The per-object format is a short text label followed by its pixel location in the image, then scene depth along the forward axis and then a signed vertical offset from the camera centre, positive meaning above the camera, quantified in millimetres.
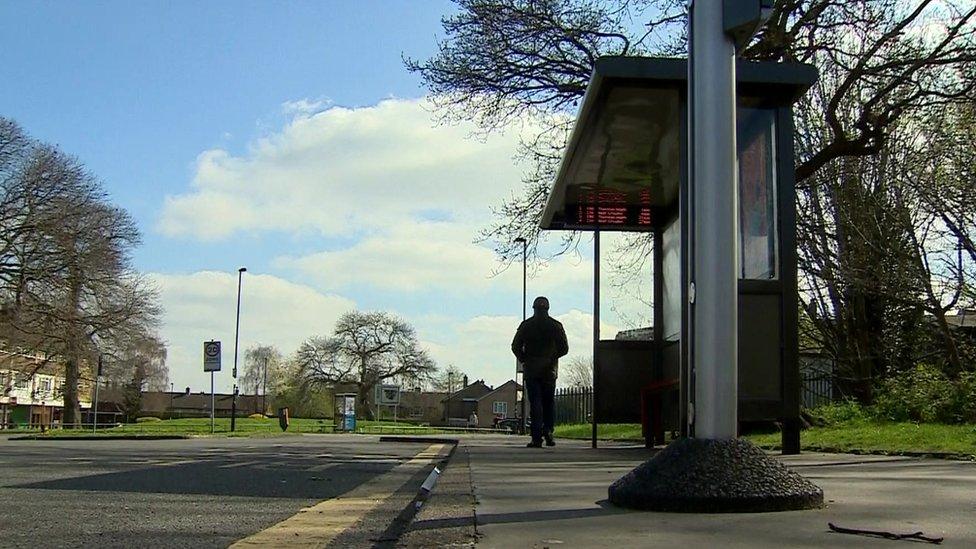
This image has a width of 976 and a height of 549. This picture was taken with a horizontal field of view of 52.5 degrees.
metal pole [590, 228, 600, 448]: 11995 +1052
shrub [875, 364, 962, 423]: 14516 -161
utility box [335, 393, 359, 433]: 43438 -1371
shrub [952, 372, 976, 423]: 14070 -178
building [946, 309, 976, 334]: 18133 +1250
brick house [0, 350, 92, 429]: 44281 -538
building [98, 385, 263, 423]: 87444 -3039
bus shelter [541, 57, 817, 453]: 8109 +1866
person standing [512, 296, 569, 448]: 12266 +382
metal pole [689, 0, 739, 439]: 4141 +686
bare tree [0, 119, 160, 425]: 40062 +5099
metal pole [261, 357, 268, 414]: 112269 -2084
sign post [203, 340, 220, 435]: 37719 +947
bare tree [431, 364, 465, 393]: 85625 +174
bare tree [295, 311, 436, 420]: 84438 +2334
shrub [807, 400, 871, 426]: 15906 -447
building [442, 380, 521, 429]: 120125 -2350
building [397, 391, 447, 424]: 113625 -2986
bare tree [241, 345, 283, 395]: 119625 +1897
